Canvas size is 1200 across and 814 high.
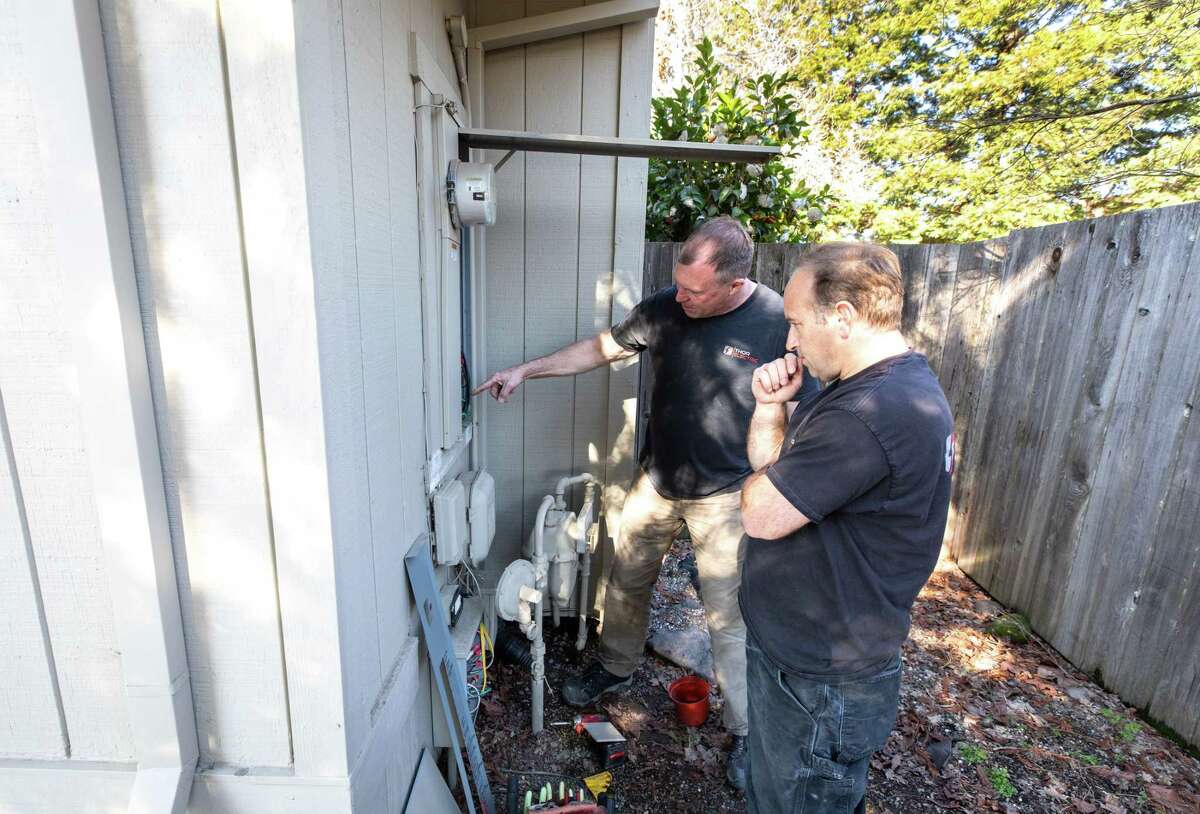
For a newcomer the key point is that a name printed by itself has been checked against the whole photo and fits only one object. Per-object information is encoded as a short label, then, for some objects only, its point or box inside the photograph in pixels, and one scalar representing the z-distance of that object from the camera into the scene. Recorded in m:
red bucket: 2.30
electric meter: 1.88
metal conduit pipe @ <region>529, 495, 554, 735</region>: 2.26
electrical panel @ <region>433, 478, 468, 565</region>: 1.85
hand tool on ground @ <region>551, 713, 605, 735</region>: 2.33
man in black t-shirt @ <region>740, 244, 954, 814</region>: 1.18
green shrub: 3.55
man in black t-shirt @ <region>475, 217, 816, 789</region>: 2.09
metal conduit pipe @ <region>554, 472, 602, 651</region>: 2.63
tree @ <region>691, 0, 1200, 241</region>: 6.90
